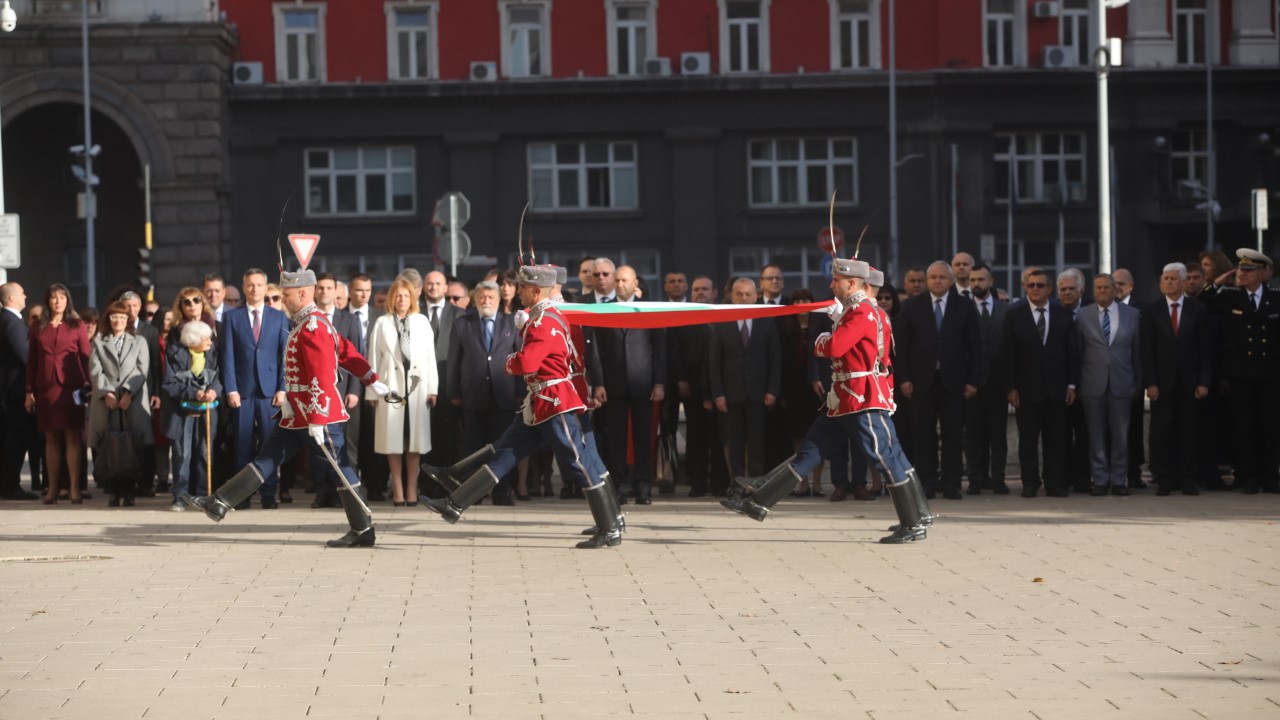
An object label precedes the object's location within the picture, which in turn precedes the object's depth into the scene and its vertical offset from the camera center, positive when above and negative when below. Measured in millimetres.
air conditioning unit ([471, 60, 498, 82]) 44094 +6517
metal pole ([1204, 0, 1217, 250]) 44656 +5575
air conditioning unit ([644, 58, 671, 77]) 44312 +6571
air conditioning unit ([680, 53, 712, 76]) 44250 +6611
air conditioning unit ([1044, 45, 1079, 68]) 44469 +6629
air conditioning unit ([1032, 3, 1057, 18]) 44781 +7810
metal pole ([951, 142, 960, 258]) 44125 +3283
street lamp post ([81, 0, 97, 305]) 39219 +3717
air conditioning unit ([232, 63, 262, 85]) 43250 +6476
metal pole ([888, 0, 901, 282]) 43516 +4408
